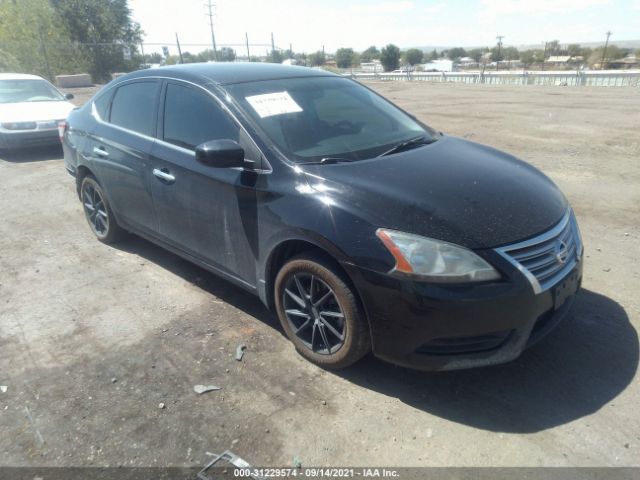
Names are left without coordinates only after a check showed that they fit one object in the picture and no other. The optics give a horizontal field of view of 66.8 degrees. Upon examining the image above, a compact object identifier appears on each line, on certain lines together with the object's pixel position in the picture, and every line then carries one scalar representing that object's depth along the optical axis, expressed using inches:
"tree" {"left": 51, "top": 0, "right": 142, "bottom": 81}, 1231.5
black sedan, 97.0
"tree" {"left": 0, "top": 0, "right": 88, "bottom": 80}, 1088.8
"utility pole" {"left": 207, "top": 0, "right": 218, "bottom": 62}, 1111.5
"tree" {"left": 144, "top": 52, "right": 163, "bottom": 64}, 1182.3
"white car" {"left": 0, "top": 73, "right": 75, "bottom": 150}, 367.2
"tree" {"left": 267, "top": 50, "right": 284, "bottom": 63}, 1206.9
